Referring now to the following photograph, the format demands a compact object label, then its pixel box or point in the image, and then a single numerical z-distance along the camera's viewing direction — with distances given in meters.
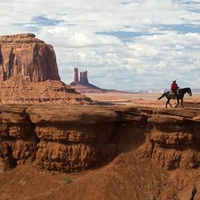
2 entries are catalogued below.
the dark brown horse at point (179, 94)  26.25
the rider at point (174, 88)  25.92
